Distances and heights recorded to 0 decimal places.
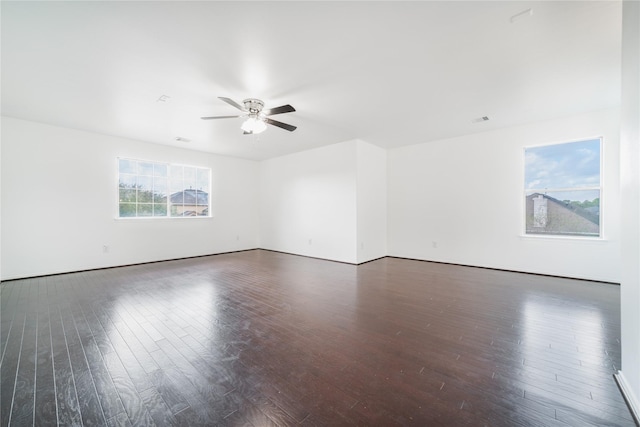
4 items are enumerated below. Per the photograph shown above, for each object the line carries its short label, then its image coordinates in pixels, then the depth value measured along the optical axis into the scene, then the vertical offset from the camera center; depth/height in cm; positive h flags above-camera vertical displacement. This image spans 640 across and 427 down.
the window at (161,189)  534 +53
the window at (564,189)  404 +35
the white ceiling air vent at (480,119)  416 +154
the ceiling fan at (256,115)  331 +135
